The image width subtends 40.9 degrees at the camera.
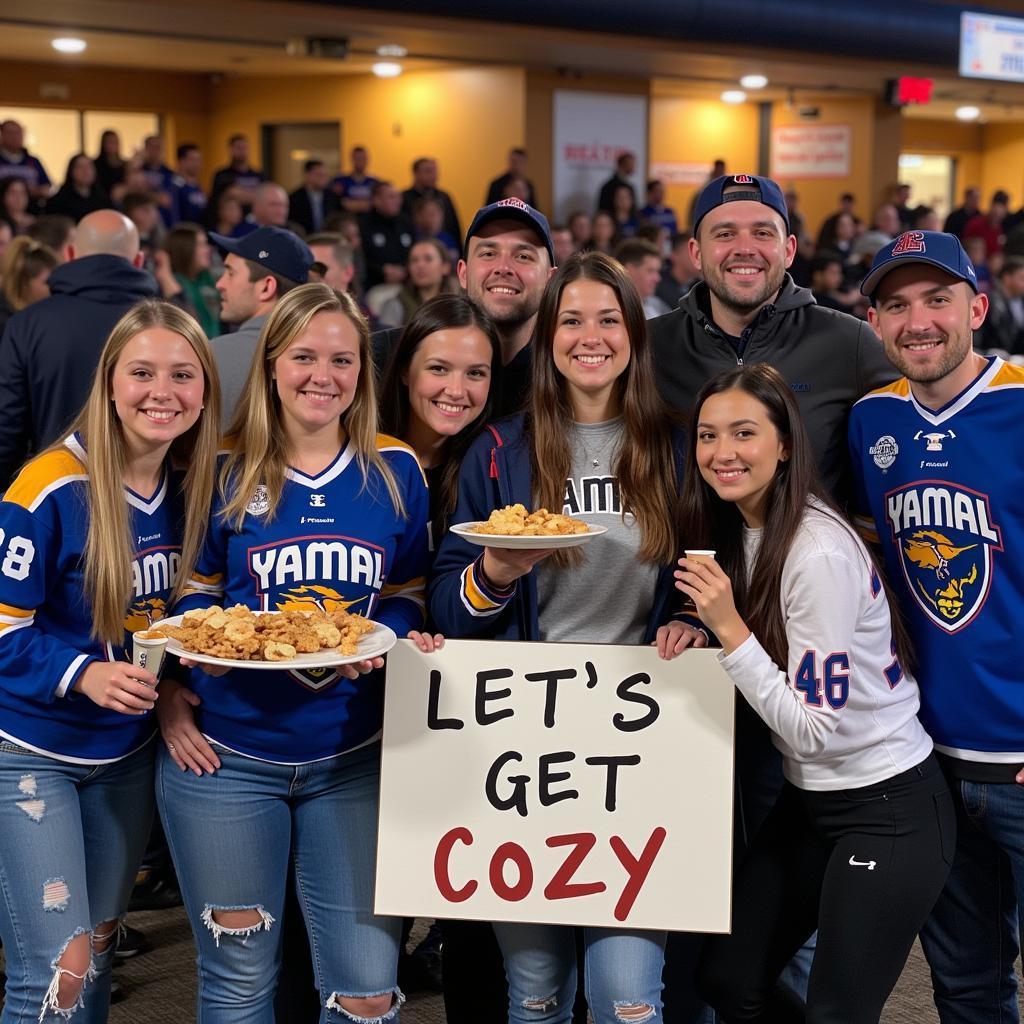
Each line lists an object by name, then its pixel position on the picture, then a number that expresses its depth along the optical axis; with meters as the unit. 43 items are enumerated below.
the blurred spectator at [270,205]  9.35
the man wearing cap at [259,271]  4.17
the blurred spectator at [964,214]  16.28
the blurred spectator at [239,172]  12.88
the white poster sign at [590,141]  14.87
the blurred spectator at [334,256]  5.56
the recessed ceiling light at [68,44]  13.25
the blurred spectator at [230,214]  10.50
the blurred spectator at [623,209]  13.86
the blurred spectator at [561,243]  10.92
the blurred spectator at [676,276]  10.25
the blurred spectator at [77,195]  11.22
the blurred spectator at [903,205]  15.62
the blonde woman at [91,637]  2.39
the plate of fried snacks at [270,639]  2.24
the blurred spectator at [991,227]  16.25
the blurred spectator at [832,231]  14.45
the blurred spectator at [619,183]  14.04
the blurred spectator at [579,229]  12.98
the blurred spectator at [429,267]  6.57
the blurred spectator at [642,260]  7.74
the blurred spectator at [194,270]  7.05
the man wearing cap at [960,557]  2.55
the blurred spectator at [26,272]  5.19
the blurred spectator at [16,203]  9.95
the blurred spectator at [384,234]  11.38
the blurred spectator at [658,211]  14.48
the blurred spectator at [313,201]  12.73
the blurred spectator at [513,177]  13.09
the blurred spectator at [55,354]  4.12
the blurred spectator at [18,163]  11.75
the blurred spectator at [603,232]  12.68
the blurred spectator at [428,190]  12.71
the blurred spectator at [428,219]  11.10
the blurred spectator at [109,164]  12.24
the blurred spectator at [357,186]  13.05
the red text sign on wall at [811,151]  17.55
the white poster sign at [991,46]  14.12
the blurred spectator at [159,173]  12.21
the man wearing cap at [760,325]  3.05
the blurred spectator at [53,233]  5.89
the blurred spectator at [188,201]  12.55
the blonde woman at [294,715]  2.48
